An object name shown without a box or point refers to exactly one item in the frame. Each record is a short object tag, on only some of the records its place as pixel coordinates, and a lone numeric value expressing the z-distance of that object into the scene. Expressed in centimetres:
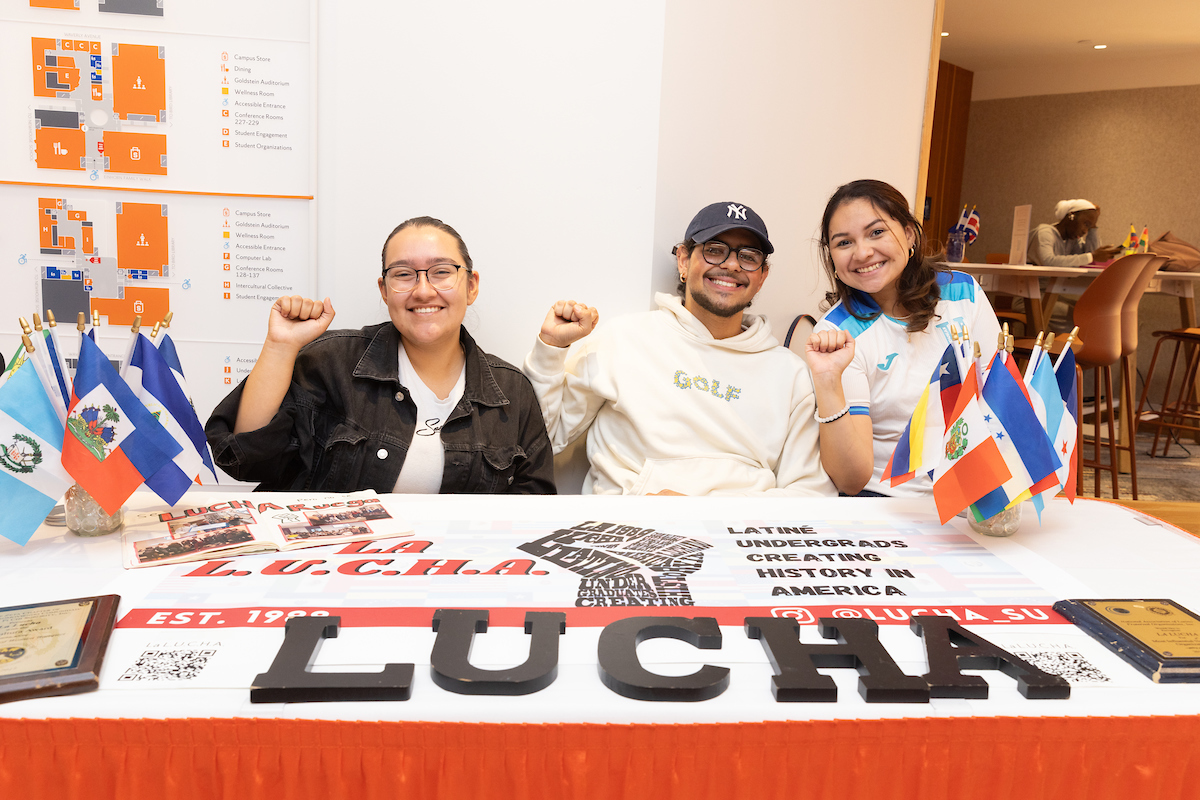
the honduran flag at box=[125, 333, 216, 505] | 132
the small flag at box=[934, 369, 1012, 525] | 132
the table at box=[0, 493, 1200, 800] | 81
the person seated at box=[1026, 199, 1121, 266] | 534
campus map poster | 196
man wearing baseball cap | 198
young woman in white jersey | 191
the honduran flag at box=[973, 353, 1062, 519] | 131
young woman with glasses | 175
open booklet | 120
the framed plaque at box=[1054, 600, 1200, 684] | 93
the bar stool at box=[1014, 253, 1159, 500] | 372
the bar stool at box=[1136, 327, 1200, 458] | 497
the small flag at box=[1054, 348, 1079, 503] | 141
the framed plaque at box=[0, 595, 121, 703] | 83
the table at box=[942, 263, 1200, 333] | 462
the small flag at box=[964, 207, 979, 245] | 492
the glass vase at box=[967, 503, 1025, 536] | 137
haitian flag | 122
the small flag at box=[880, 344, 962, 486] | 142
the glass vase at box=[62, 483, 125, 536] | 124
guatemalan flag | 117
